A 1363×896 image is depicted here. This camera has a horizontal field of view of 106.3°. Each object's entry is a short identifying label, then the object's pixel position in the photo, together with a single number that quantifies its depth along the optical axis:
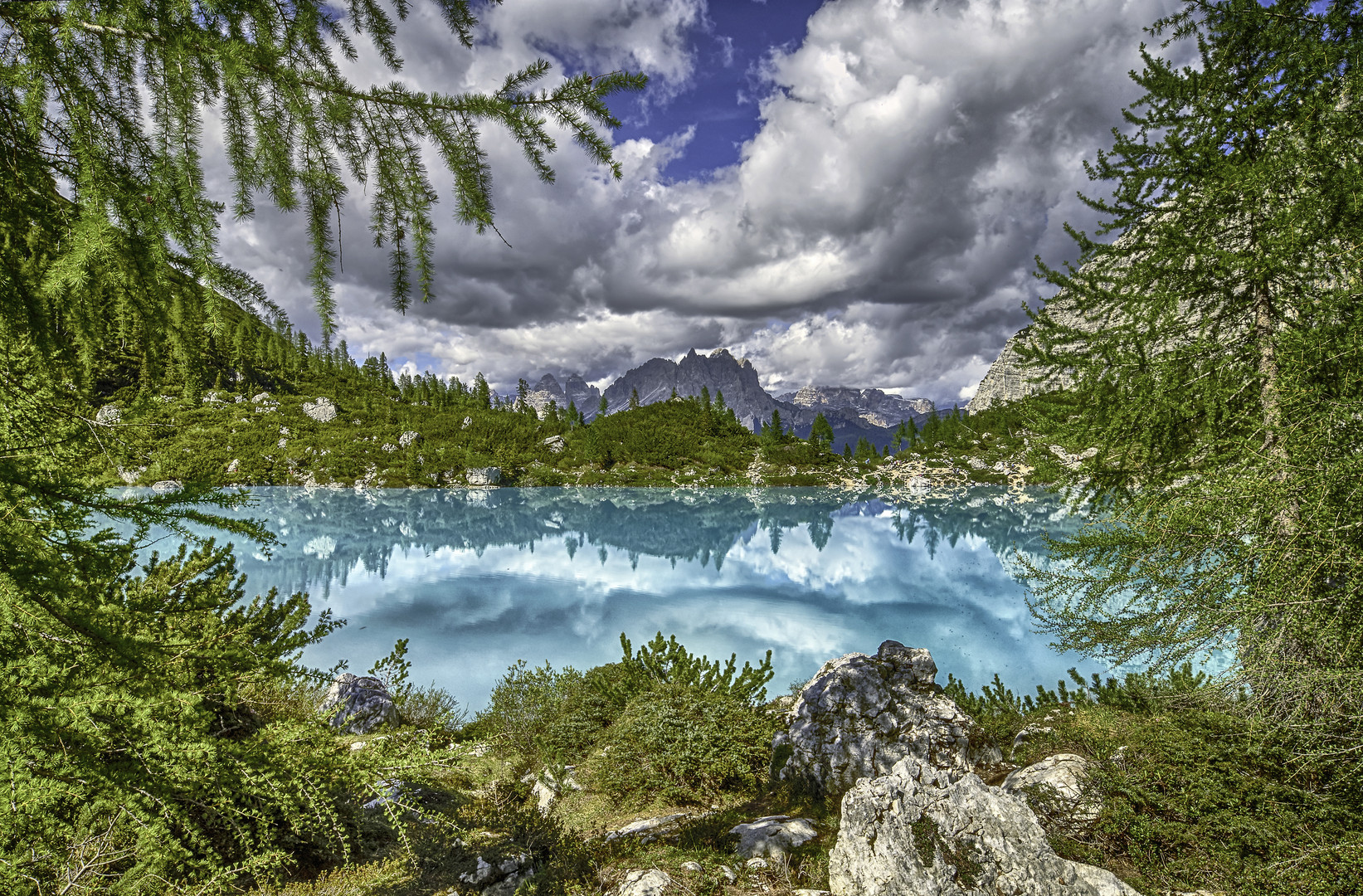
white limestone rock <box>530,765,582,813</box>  7.44
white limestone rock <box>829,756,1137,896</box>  3.91
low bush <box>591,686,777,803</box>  7.32
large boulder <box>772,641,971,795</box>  6.87
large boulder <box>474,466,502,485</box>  84.81
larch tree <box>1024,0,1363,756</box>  4.93
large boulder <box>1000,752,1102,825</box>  5.21
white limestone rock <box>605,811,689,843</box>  5.64
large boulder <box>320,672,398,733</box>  9.06
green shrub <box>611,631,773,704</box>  9.41
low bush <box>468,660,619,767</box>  9.23
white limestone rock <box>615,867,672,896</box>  3.99
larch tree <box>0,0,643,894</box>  1.91
